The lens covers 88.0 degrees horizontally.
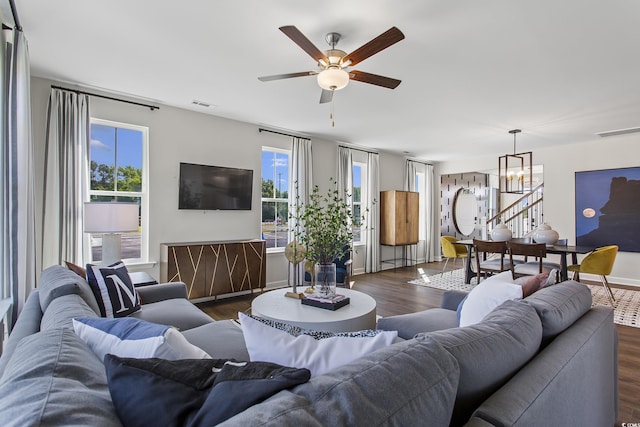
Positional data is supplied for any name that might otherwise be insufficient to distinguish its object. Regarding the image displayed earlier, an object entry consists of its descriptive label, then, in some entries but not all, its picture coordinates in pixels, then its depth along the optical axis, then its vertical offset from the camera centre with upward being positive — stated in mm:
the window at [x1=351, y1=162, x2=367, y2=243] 6844 +493
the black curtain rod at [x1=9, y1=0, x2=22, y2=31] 2182 +1384
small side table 3035 -601
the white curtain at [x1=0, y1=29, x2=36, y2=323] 2295 +238
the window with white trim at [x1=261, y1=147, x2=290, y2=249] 5406 +327
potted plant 2564 -201
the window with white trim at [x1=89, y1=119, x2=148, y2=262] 3838 +534
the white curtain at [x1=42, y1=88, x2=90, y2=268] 3430 +366
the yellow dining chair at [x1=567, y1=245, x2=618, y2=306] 4371 -584
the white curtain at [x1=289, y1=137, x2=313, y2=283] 5539 +730
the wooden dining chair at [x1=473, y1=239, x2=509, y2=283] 4758 -524
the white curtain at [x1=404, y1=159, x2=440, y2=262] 8312 +226
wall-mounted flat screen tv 4438 +405
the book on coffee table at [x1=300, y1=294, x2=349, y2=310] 2519 -656
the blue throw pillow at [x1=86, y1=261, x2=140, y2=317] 2096 -493
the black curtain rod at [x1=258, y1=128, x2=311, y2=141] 5184 +1361
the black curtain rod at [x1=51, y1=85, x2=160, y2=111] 3534 +1362
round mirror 9875 +182
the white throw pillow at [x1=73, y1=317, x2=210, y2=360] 904 -355
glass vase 2672 -504
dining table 4328 -442
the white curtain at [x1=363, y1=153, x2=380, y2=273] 6852 -26
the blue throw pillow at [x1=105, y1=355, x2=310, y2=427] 645 -357
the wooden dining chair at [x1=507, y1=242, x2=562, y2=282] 4266 -601
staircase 8512 -41
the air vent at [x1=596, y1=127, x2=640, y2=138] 5164 +1368
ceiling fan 2121 +1143
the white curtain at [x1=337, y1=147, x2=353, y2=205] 6285 +891
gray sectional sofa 606 -379
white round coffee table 2227 -703
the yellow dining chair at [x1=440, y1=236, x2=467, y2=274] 6098 -589
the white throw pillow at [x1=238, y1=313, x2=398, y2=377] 911 -371
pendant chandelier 5426 +1174
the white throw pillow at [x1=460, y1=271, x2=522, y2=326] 1696 -423
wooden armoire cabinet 7027 -4
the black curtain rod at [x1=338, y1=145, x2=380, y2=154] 6495 +1370
